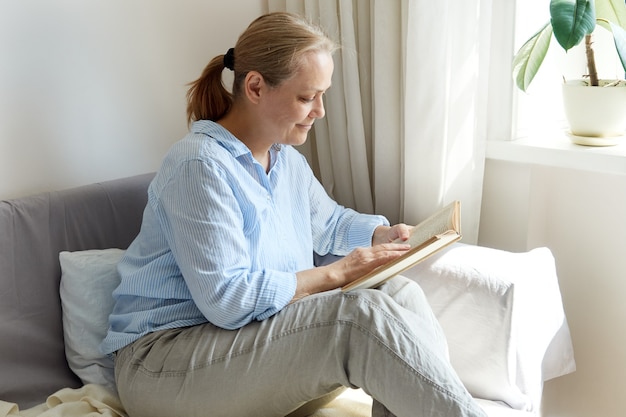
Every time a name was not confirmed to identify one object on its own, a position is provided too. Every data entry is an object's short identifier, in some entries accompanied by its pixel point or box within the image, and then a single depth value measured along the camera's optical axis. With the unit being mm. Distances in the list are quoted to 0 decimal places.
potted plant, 1861
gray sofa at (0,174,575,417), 1600
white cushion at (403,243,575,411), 1606
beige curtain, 1892
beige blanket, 1486
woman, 1343
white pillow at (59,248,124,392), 1642
